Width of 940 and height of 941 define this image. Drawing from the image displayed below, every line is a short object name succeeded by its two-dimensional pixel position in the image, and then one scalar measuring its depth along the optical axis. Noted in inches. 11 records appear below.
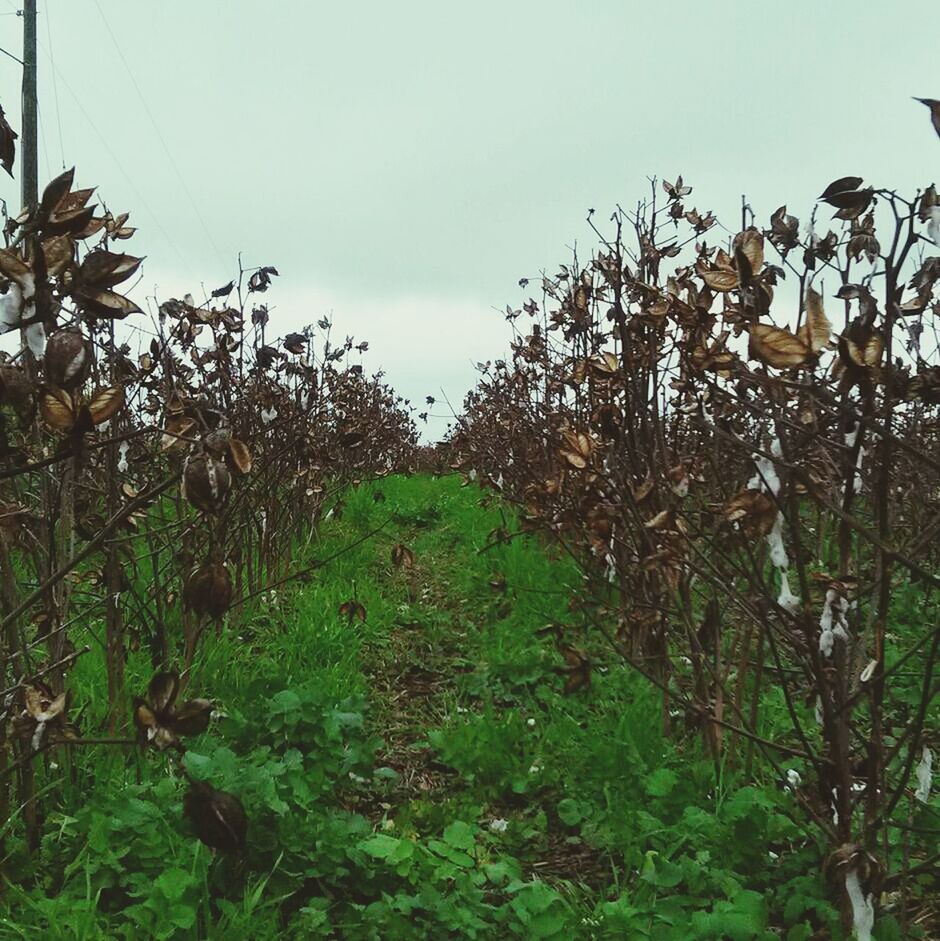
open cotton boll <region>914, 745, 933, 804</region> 64.0
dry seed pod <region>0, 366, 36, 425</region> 39.9
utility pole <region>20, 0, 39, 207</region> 282.7
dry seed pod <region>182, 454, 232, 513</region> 42.1
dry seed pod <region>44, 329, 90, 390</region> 38.9
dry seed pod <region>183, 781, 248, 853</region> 48.5
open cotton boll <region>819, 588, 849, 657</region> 59.5
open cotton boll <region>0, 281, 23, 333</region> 39.7
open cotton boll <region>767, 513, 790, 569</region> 61.0
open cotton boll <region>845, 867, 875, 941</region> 55.2
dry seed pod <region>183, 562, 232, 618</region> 55.1
